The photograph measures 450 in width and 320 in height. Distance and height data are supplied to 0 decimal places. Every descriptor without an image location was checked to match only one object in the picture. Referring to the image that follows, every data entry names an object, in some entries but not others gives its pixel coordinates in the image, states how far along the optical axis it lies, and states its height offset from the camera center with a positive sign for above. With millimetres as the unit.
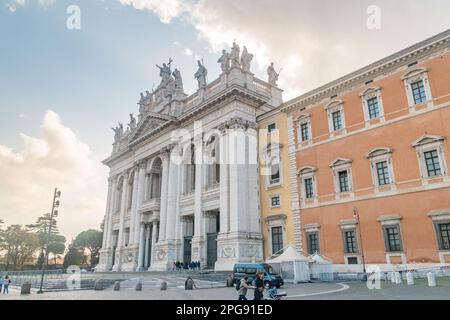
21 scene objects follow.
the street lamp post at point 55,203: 20608 +3785
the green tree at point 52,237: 70881 +6653
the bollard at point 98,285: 20812 -941
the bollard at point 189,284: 18922 -827
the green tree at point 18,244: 66062 +4614
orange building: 20525 +6789
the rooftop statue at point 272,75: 35312 +19001
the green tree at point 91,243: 74938 +5340
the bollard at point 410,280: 16852 -622
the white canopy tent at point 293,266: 21672 +107
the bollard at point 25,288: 18828 -987
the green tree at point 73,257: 68375 +2314
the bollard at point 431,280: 15289 -554
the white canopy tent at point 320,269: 22492 -85
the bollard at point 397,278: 18156 -544
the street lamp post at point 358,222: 22309 +2931
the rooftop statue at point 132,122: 49344 +20044
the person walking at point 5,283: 20438 -782
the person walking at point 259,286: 10742 -540
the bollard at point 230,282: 20375 -782
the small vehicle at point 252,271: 18341 -164
